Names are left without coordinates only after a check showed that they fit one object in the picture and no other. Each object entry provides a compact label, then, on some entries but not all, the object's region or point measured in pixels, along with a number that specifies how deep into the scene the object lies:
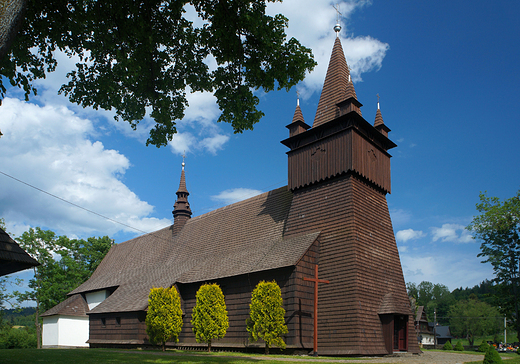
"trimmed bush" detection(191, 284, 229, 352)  21.67
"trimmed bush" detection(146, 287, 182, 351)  24.11
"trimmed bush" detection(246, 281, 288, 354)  19.30
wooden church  20.16
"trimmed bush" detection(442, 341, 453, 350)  41.62
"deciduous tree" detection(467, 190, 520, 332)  34.56
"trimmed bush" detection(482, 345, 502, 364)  13.70
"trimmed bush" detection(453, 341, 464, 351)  41.18
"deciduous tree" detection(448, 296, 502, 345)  75.00
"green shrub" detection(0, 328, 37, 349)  33.94
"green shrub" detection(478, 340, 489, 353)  23.81
